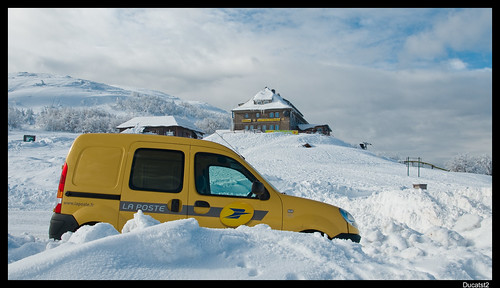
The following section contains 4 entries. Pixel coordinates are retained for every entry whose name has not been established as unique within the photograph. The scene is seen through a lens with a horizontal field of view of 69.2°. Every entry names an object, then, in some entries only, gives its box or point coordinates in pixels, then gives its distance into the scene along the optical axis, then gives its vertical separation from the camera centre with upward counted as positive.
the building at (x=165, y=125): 70.00 +4.87
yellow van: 5.23 -0.59
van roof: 5.52 +0.19
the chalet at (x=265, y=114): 75.06 +7.79
